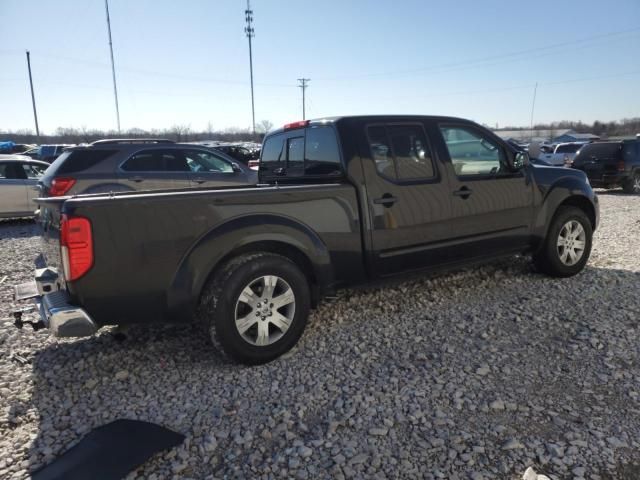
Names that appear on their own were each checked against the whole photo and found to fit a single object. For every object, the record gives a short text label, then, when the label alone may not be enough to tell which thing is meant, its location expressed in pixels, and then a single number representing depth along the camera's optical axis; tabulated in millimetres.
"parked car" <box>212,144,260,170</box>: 21953
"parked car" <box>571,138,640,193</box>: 14367
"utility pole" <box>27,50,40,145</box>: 52728
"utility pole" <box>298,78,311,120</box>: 80750
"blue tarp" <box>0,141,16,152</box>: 31109
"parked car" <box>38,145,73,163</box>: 24173
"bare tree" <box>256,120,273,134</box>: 79838
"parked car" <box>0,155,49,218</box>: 10406
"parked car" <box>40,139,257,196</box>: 7672
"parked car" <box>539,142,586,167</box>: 22812
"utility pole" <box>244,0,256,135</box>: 57669
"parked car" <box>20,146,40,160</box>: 24434
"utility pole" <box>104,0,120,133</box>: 42406
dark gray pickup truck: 3020
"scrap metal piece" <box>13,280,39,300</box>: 3432
